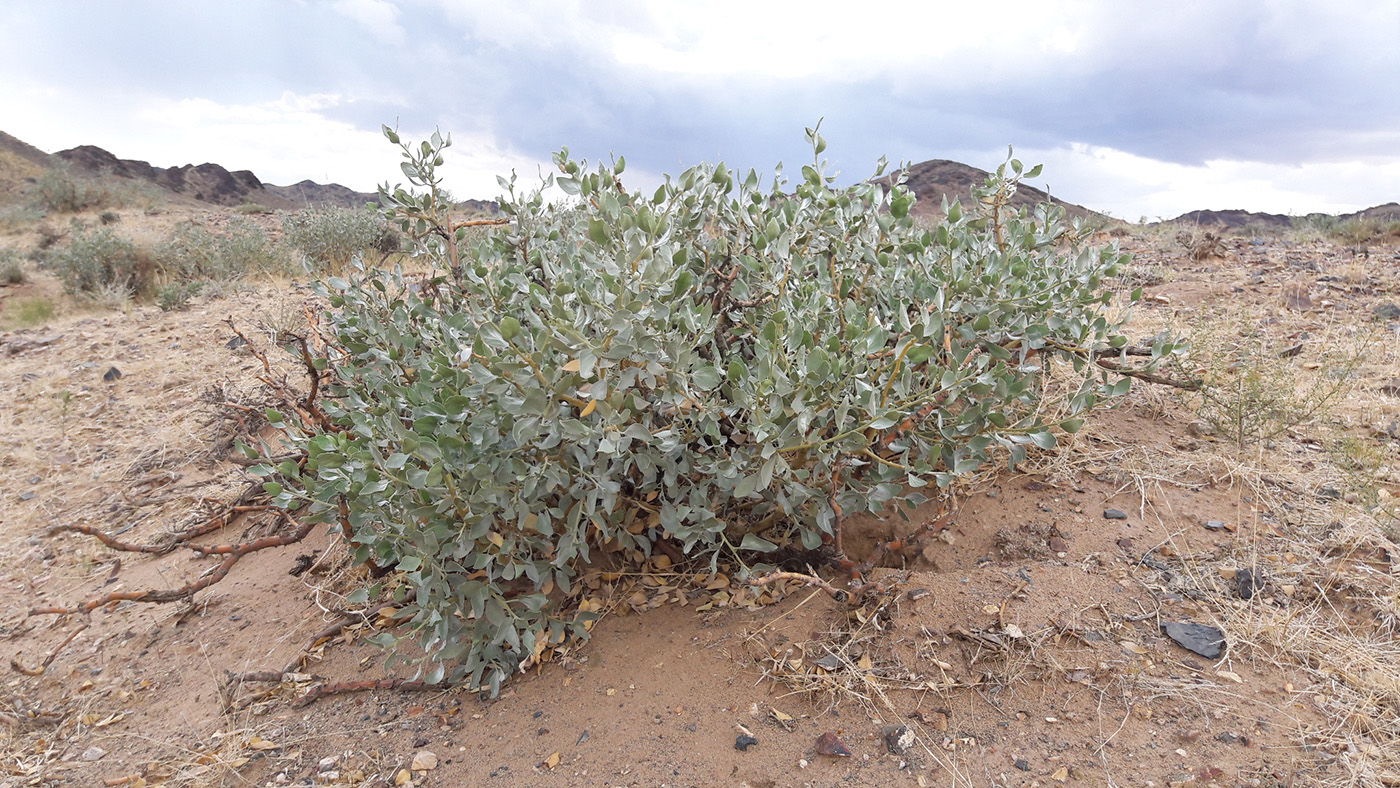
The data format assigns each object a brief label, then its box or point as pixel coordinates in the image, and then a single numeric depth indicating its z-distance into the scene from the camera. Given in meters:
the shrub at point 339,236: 9.62
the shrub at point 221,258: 9.19
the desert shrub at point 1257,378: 3.28
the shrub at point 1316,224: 10.30
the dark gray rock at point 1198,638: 2.13
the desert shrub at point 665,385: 1.92
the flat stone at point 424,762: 2.13
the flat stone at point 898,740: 1.92
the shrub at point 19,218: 17.58
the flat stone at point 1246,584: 2.35
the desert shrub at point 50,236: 15.53
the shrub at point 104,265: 9.95
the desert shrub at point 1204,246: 7.32
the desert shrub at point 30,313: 8.81
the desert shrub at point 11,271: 11.62
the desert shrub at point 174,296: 7.49
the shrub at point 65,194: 19.30
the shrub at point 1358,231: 9.06
